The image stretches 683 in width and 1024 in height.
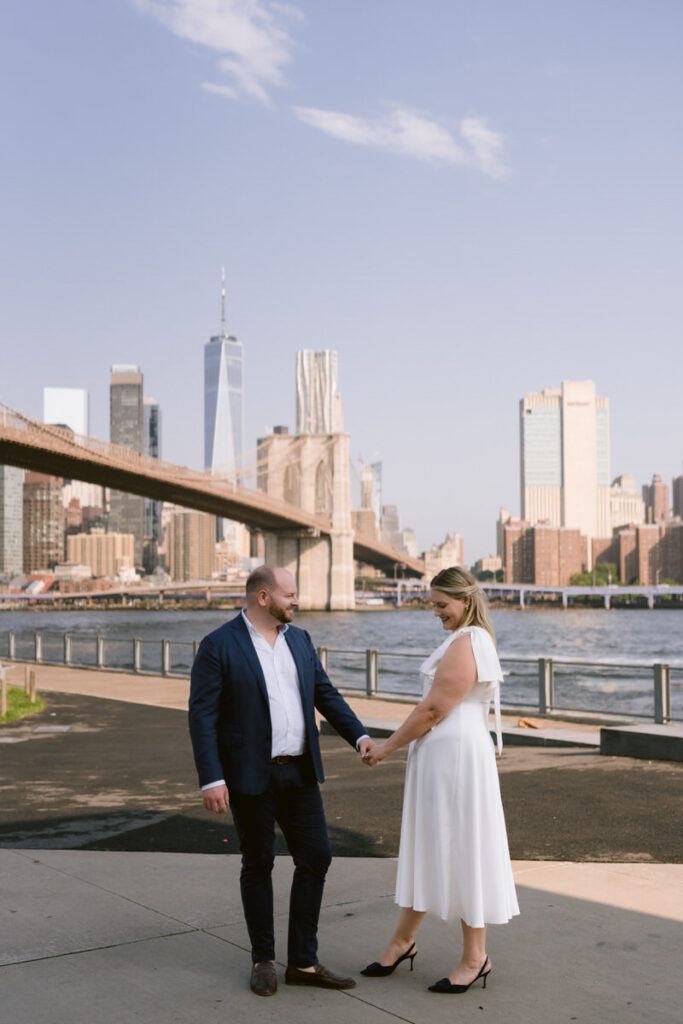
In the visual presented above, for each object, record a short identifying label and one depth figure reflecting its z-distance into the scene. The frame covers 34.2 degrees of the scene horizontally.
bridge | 56.84
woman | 4.12
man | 4.23
